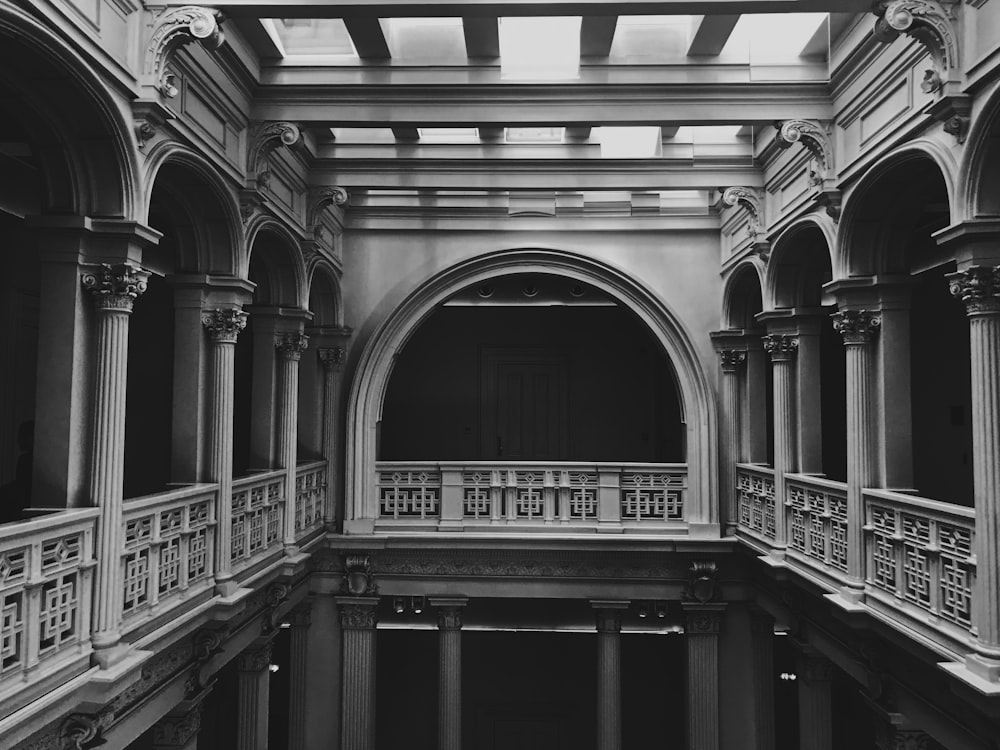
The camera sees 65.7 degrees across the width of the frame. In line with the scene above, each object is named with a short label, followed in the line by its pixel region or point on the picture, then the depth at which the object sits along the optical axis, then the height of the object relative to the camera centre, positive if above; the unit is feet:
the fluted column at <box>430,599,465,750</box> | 32.37 -11.08
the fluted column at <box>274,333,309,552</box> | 28.17 +0.38
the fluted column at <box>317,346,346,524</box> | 34.27 +0.51
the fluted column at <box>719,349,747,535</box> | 34.06 -0.22
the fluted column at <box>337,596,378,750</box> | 32.32 -10.94
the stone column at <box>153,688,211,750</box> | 20.47 -8.32
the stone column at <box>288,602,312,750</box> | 32.86 -11.04
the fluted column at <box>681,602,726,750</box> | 31.86 -10.76
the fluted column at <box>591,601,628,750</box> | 32.32 -11.07
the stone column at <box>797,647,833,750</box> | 26.48 -9.74
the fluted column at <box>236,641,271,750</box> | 26.58 -9.74
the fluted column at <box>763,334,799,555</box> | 27.76 +0.16
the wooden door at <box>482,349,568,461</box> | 48.42 +0.62
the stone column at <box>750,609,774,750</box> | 31.68 -10.77
